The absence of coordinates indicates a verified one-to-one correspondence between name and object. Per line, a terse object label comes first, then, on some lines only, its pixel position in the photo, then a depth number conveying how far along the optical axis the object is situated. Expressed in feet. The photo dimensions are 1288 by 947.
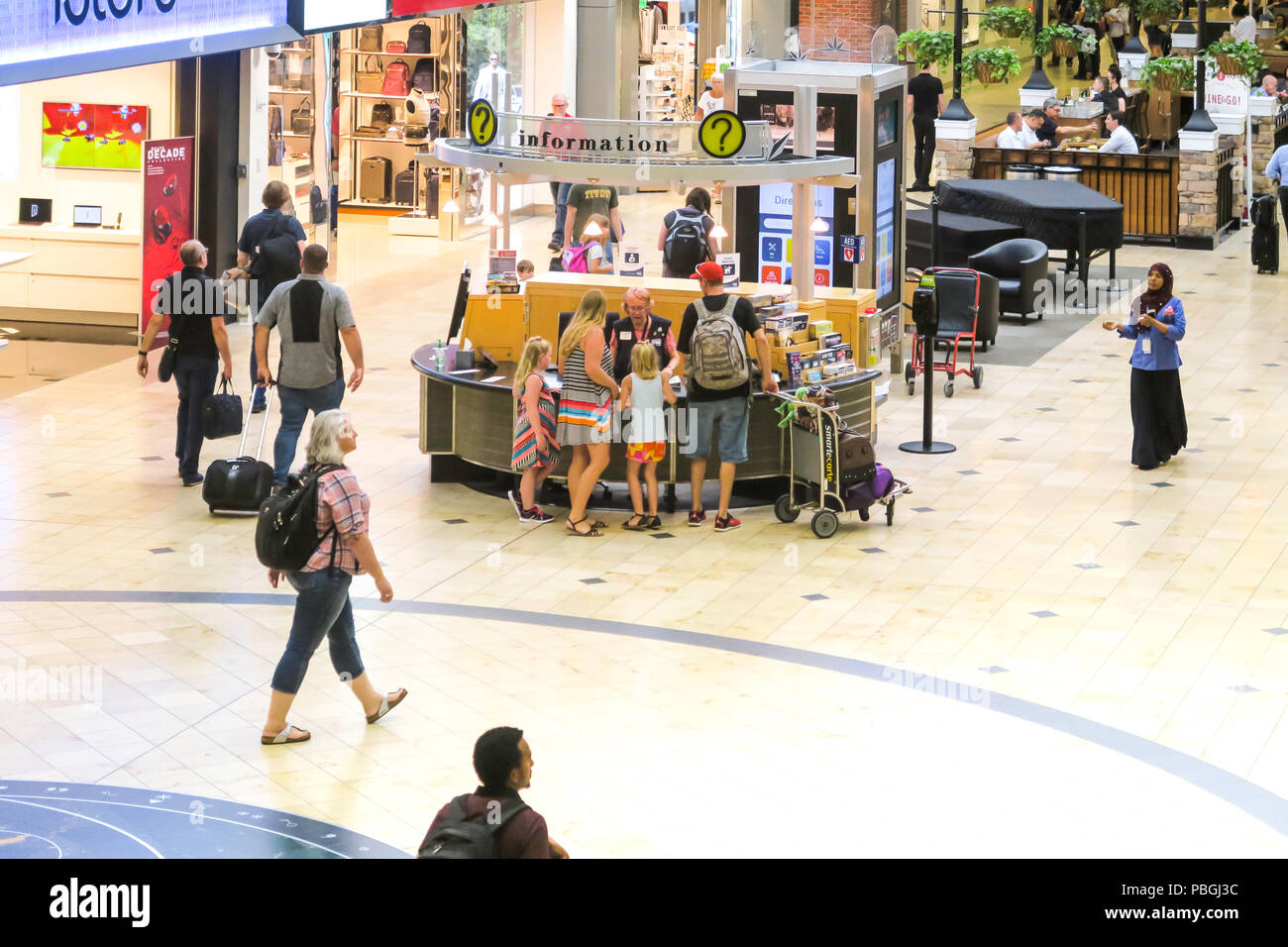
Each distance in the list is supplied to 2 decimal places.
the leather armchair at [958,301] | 51.85
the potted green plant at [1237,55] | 79.46
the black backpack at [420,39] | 79.56
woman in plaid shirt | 24.30
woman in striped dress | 35.60
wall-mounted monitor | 55.06
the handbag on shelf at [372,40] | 81.10
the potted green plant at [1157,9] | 106.21
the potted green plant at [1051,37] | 87.45
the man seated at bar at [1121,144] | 75.87
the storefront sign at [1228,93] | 80.18
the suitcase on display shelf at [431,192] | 77.25
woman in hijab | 40.83
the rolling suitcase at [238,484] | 36.22
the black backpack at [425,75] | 80.28
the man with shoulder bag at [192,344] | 37.81
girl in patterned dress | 36.04
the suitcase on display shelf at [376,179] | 81.97
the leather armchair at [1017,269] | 59.93
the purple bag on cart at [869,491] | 36.58
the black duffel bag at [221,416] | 37.73
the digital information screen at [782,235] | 51.06
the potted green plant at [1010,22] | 85.92
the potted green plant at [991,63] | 79.66
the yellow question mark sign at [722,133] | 38.34
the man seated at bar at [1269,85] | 86.99
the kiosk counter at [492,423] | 37.99
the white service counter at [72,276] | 54.34
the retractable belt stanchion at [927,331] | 42.29
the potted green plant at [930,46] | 81.71
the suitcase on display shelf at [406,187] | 81.33
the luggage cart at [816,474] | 36.22
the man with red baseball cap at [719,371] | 35.78
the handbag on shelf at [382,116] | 81.41
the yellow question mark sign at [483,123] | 39.52
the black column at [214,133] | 55.67
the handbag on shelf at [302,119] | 67.26
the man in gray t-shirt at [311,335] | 35.45
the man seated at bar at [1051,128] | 80.28
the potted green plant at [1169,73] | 80.43
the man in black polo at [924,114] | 81.87
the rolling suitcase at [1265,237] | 67.15
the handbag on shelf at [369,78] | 81.25
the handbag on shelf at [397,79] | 80.38
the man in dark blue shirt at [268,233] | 40.86
